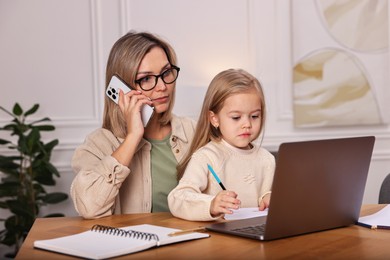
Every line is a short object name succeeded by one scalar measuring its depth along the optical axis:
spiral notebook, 1.59
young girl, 2.09
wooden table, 1.60
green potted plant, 3.13
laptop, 1.67
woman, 2.15
